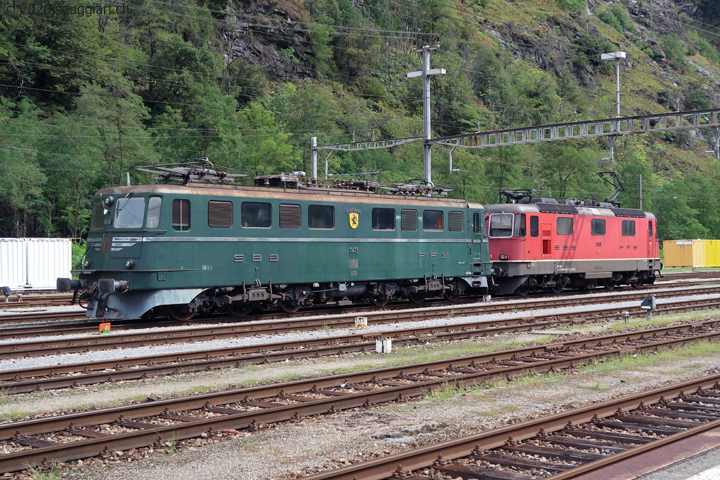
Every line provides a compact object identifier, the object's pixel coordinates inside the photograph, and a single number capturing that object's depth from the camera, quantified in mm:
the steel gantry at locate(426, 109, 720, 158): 28856
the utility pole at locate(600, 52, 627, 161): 36469
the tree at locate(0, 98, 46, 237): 39344
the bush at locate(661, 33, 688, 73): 157500
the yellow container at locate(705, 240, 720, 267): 60000
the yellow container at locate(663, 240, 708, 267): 58188
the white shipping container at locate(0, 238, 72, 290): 30734
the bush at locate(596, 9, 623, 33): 158625
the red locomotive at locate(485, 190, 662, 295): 28391
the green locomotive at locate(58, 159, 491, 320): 18172
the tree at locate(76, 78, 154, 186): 42469
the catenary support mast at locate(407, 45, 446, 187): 32625
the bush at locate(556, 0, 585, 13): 148162
